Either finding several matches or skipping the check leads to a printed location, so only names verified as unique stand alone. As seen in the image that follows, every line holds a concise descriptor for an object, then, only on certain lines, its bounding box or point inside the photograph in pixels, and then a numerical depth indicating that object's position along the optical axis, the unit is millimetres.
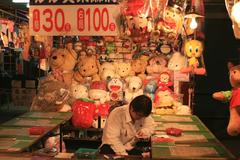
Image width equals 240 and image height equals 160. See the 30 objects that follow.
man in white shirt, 4129
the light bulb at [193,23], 5377
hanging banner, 4805
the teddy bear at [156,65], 6191
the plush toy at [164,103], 6043
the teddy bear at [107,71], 6242
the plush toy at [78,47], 6332
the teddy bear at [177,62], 6051
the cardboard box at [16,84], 10289
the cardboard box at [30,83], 10172
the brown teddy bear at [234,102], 3100
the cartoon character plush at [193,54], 5797
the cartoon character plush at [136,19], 5062
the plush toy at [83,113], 6000
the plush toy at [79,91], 6219
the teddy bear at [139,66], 6223
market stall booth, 5492
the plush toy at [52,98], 6020
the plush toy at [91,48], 6302
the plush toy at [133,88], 6125
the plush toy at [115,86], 6188
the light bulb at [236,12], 3020
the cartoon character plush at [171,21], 5418
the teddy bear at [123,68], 6246
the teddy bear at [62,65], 6262
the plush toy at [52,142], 4941
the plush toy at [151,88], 6172
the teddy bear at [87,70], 6234
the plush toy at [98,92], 6172
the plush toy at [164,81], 6141
